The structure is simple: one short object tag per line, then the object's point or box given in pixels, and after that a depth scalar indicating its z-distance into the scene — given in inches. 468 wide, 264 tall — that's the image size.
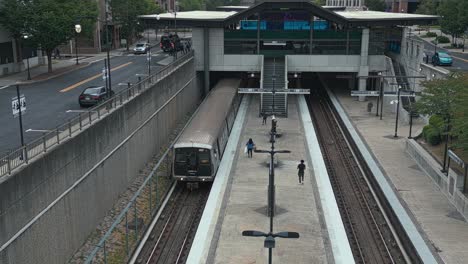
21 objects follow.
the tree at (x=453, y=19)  3602.4
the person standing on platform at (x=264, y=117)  1902.1
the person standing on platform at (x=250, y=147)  1478.8
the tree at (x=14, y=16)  2095.2
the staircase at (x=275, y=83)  2101.4
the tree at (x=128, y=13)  3693.4
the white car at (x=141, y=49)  3221.0
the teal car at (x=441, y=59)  2566.4
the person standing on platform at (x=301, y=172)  1256.5
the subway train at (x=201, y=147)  1219.2
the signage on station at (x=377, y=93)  1776.3
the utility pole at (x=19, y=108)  756.8
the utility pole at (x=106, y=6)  3688.2
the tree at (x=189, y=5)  6786.4
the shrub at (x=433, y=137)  1464.1
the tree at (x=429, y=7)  4859.7
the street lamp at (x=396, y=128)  1727.4
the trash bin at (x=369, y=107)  2120.3
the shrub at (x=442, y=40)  4050.2
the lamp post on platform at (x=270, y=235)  688.4
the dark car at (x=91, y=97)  1494.8
